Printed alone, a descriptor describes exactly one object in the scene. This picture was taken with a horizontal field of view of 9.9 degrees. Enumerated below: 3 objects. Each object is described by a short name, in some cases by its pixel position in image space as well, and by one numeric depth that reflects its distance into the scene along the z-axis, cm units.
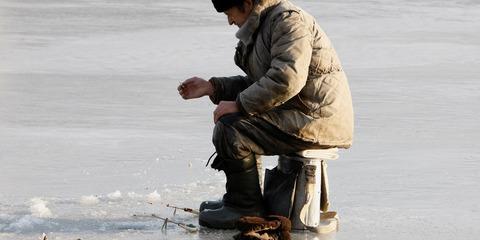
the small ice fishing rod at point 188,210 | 1206
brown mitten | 1070
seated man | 1140
